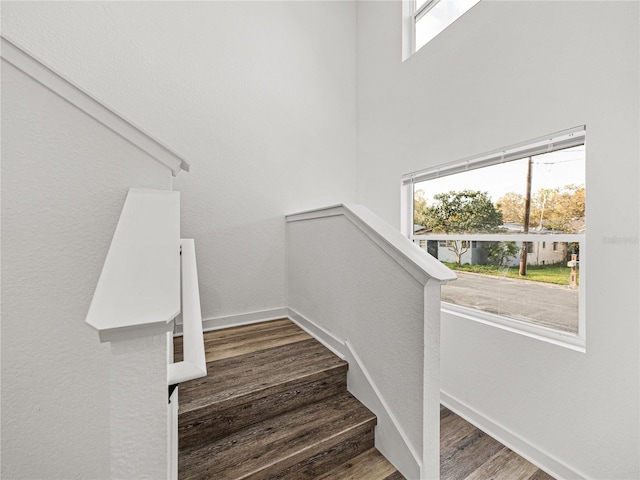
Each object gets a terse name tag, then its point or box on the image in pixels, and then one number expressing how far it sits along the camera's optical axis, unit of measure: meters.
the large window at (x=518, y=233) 1.46
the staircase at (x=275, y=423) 1.16
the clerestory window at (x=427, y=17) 2.01
